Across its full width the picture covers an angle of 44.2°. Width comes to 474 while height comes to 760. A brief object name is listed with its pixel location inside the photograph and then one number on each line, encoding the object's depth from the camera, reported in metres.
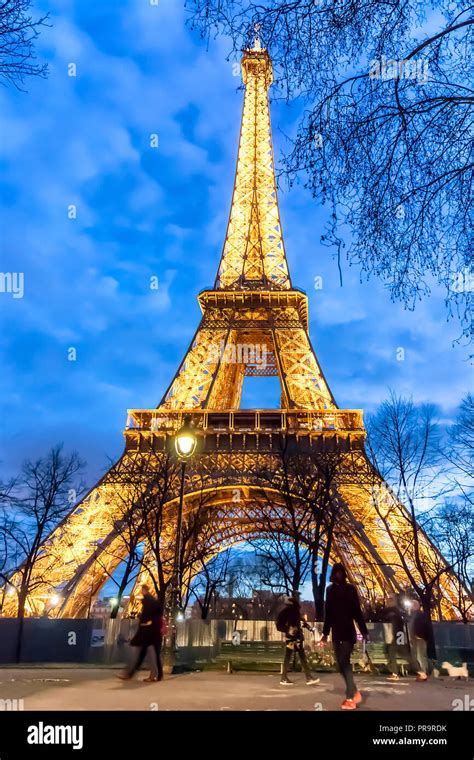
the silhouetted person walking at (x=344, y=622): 7.59
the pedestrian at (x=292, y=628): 11.06
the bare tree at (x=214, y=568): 39.31
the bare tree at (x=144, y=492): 26.22
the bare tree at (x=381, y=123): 5.83
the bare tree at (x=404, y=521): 20.36
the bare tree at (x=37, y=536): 23.67
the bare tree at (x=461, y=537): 30.12
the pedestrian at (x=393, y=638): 14.17
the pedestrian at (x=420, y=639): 13.74
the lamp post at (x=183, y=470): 12.89
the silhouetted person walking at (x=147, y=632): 10.28
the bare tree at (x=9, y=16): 6.95
